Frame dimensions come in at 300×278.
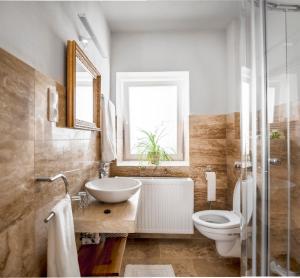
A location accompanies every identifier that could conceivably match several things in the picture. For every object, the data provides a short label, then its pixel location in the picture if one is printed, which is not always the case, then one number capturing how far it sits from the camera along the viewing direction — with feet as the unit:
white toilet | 6.12
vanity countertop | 4.04
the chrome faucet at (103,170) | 6.72
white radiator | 7.72
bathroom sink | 4.57
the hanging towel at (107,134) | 6.68
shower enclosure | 2.57
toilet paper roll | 7.93
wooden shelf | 4.11
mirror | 4.35
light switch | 3.60
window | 8.89
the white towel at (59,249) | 3.04
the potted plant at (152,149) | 8.33
